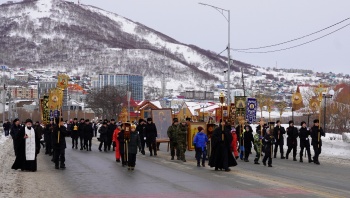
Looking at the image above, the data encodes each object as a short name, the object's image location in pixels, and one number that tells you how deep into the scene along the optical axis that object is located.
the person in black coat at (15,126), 24.87
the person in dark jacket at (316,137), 23.94
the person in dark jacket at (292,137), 26.17
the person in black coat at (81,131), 31.85
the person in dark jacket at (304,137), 24.88
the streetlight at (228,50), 42.38
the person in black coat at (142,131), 28.48
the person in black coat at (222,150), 19.12
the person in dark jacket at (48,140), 28.07
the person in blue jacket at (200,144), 21.17
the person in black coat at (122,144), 21.58
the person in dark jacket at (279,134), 25.42
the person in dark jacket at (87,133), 31.73
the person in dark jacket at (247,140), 24.42
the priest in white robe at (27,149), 19.11
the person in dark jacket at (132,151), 19.80
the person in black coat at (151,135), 26.98
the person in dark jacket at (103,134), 31.61
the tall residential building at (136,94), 193.80
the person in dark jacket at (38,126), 29.55
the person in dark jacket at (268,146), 21.60
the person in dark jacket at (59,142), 20.20
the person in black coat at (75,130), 32.88
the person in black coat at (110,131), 31.37
